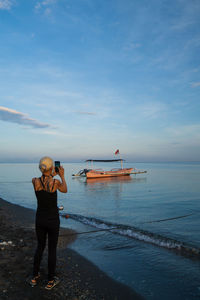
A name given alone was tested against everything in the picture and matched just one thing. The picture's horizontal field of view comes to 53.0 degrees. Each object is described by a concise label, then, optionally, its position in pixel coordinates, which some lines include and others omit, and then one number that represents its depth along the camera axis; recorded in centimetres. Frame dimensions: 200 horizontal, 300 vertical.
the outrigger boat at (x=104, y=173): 4903
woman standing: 365
